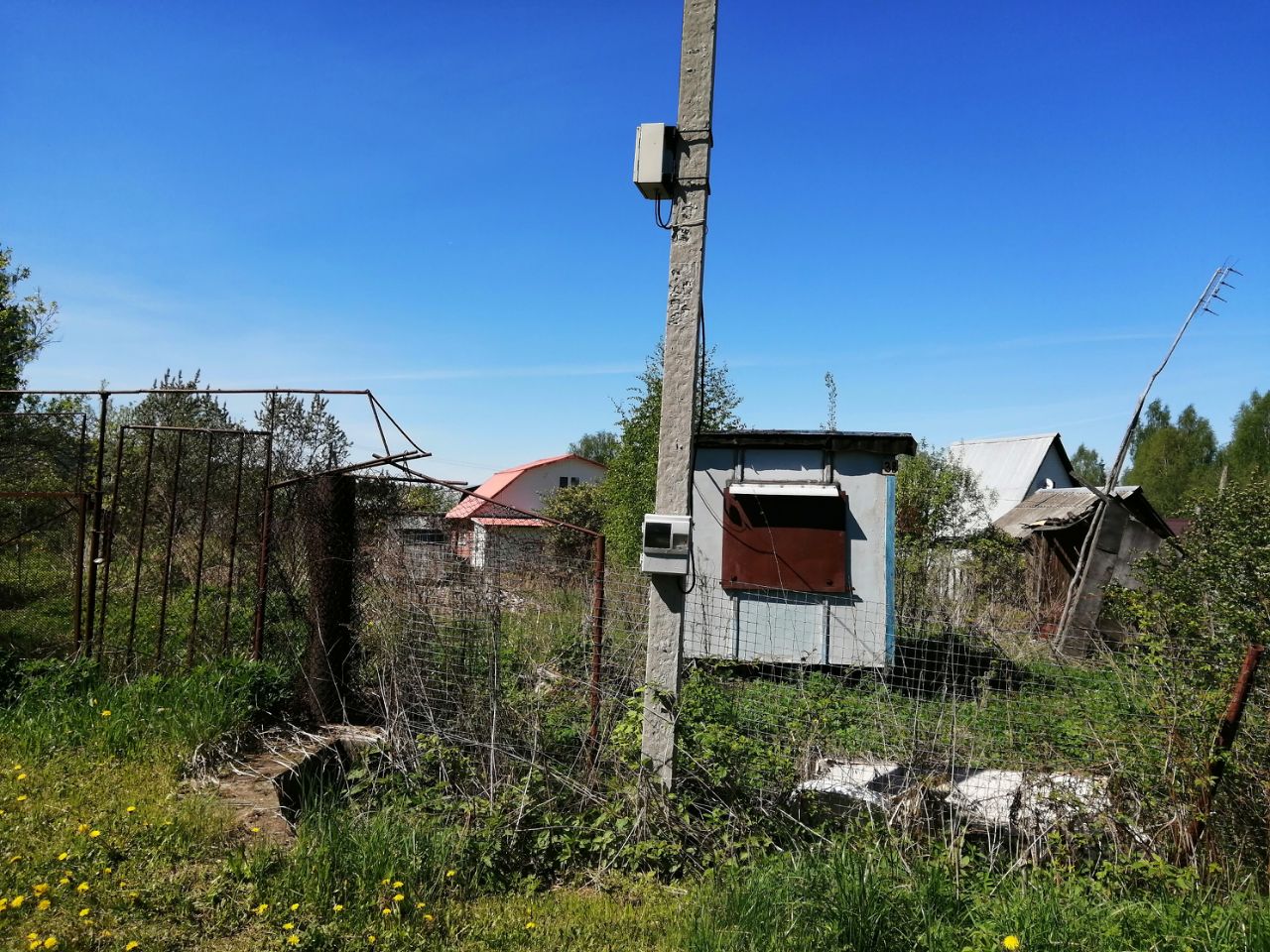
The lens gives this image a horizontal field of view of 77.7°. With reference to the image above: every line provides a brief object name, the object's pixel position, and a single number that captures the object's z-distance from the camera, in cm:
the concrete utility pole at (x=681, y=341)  427
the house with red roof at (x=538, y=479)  3738
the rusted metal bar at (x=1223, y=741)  346
